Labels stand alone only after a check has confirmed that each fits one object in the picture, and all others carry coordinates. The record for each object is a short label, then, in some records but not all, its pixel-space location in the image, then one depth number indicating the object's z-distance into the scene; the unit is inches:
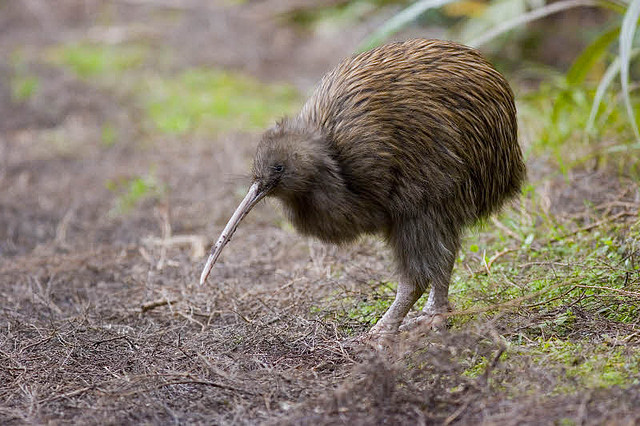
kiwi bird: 285.4
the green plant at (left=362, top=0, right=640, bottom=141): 418.3
